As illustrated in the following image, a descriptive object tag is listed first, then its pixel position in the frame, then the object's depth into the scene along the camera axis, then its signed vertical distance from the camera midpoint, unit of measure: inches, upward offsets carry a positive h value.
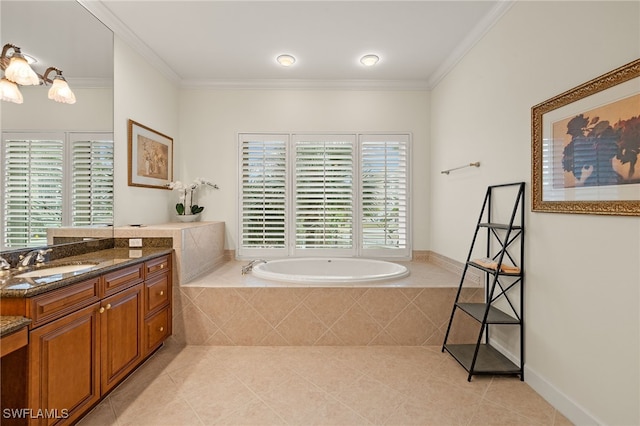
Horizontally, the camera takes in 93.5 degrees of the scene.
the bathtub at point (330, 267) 133.0 -23.9
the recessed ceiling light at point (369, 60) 119.3 +62.5
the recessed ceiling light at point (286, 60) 120.0 +62.6
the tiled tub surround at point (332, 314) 102.3 -33.9
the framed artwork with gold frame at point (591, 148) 54.3 +14.0
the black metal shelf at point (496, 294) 81.5 -23.5
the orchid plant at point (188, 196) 137.5 +8.6
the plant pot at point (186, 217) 137.3 -1.1
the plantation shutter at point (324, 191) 143.7 +11.3
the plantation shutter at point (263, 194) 144.5 +9.9
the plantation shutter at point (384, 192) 144.2 +10.8
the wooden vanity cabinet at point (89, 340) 55.1 -28.1
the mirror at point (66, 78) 69.7 +39.0
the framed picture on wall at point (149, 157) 111.4 +23.2
